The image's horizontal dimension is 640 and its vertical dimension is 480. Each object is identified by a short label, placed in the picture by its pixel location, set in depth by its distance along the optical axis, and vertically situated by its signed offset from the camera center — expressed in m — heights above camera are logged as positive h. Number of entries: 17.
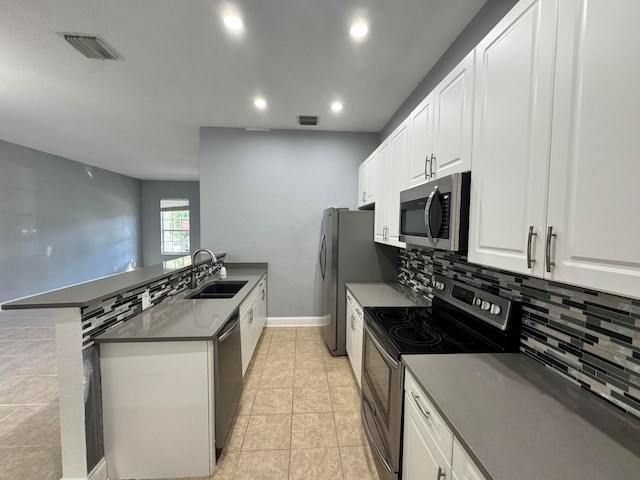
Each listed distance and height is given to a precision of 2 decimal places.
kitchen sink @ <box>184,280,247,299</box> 2.95 -0.68
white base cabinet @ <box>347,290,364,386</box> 2.32 -0.99
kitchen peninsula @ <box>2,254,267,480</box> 1.41 -0.64
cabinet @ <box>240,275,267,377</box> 2.41 -0.98
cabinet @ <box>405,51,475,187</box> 1.33 +0.59
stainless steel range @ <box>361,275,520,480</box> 1.35 -0.62
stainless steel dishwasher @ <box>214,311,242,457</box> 1.65 -1.03
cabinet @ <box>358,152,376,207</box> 3.03 +0.58
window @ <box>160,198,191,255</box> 8.72 +0.03
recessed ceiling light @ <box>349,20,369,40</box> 1.85 +1.42
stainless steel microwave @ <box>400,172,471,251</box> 1.32 +0.10
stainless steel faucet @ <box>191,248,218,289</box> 2.66 -0.47
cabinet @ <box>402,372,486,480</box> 0.85 -0.80
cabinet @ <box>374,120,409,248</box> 2.20 +0.40
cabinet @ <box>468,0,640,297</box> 0.67 +0.28
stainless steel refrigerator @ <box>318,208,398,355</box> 2.98 -0.34
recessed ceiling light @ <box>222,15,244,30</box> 1.81 +1.41
